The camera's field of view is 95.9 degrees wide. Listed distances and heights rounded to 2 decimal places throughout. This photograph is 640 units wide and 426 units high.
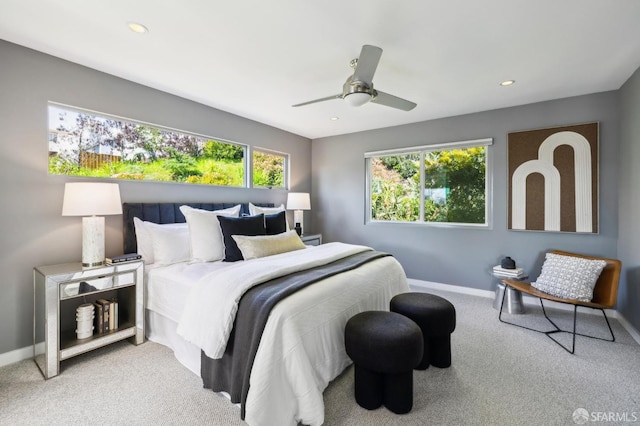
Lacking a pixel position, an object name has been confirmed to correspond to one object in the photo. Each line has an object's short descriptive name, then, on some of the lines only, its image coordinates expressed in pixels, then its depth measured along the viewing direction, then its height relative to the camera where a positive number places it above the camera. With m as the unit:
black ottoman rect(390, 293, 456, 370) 2.19 -0.82
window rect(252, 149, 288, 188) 4.60 +0.75
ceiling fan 2.07 +1.06
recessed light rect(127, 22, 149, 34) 2.09 +1.38
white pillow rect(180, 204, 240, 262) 2.86 -0.22
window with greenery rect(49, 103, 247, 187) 2.69 +0.71
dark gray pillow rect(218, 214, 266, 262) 2.90 -0.16
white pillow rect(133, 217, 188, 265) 2.88 -0.26
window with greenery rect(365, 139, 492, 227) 4.11 +0.45
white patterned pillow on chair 2.81 -0.65
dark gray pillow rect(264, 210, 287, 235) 3.49 -0.12
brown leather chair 2.61 -0.80
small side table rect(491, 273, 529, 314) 3.41 -1.04
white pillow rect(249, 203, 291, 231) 3.90 +0.05
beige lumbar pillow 2.87 -0.32
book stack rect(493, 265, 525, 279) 3.49 -0.73
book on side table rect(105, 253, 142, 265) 2.51 -0.40
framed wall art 3.40 +0.42
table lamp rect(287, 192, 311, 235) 4.75 +0.17
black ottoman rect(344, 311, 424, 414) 1.71 -0.87
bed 1.62 -0.67
